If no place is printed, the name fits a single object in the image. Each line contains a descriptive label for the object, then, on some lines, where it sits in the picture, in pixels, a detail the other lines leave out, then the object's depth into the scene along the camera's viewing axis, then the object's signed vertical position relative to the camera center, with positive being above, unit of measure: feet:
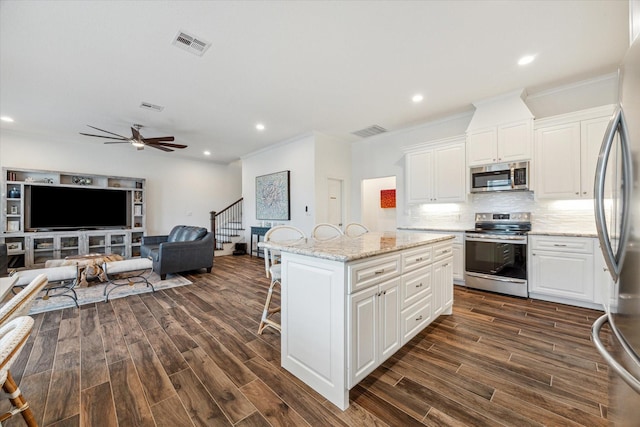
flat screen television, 17.76 +0.54
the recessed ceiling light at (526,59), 9.41 +5.73
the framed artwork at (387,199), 23.56 +1.41
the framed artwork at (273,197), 20.25 +1.49
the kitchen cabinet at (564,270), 10.02 -2.32
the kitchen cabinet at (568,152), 10.36 +2.61
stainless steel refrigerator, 2.59 -0.36
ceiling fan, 14.21 +4.26
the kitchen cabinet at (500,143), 11.78 +3.40
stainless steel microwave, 11.95 +1.77
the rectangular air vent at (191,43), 8.19 +5.67
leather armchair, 14.90 -2.36
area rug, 10.80 -3.77
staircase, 24.35 -1.40
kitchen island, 5.21 -2.12
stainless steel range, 11.47 -1.88
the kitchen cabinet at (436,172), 13.92 +2.42
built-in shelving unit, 17.03 -1.02
